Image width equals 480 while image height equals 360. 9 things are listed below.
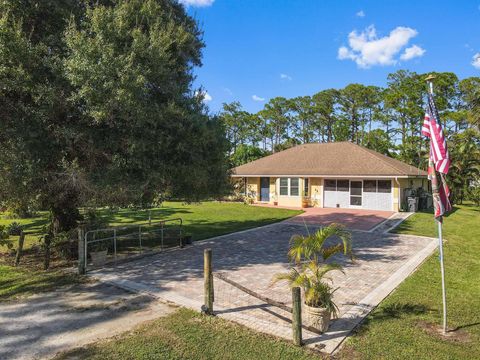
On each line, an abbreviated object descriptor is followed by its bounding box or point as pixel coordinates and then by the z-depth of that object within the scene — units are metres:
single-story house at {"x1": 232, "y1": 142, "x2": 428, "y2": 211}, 22.27
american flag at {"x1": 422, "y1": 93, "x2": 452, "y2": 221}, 5.78
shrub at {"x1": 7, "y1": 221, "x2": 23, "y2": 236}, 14.11
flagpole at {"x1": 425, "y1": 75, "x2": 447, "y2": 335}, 5.85
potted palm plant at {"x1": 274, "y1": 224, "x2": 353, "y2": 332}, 5.55
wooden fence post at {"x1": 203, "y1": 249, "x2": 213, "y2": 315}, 6.27
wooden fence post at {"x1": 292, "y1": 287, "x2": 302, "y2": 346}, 5.09
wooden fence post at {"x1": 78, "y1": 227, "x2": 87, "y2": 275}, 8.91
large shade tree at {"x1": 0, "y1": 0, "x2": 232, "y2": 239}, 7.90
